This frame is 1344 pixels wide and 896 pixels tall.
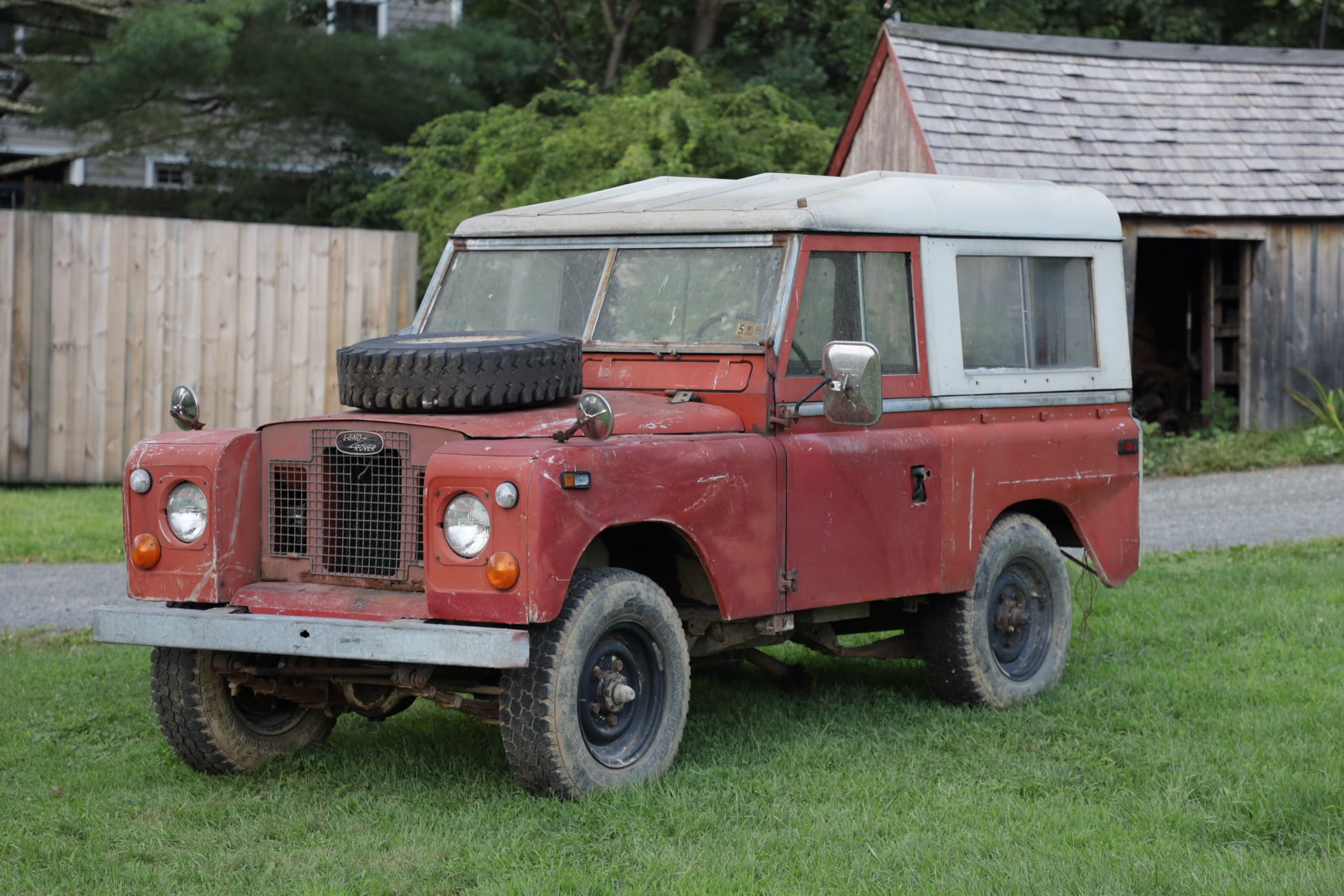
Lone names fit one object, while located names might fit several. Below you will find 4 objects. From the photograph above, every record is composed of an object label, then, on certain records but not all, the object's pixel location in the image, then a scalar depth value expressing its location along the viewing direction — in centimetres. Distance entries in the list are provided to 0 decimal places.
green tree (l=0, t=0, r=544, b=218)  1628
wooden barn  1504
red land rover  520
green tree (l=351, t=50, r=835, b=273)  1539
